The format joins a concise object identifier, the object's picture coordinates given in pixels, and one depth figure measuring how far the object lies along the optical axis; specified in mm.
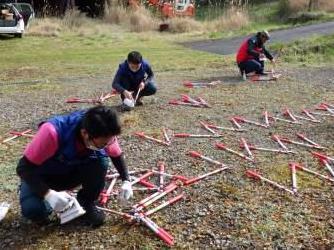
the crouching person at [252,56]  10289
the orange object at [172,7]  24375
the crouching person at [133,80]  7391
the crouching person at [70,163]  3338
